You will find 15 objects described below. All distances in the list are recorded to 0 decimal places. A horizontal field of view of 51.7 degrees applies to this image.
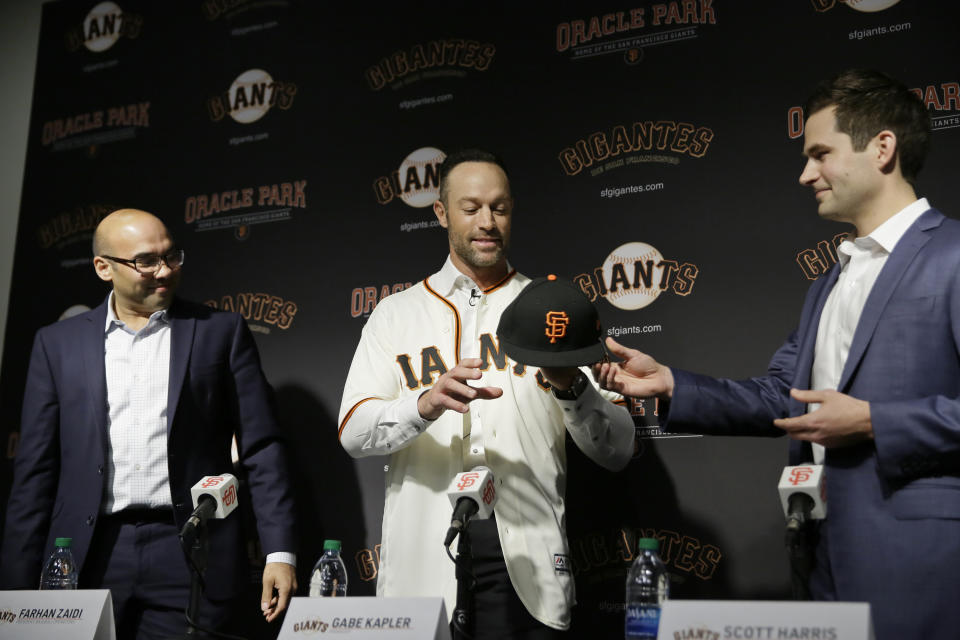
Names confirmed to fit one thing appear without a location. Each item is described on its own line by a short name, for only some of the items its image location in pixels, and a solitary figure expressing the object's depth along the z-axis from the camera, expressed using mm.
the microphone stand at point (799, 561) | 2000
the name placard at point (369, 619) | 2041
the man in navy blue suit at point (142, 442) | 3027
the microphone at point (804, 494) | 2111
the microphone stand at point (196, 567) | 2377
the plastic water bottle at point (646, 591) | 2072
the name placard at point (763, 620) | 1736
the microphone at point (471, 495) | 2273
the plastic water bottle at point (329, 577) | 3365
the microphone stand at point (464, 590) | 2219
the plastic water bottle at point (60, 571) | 3006
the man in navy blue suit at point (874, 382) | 2119
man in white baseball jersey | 2703
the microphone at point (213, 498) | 2542
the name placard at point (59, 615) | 2303
